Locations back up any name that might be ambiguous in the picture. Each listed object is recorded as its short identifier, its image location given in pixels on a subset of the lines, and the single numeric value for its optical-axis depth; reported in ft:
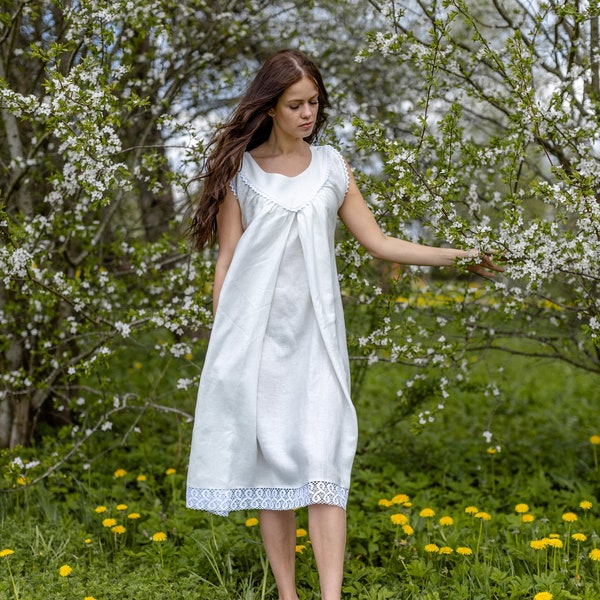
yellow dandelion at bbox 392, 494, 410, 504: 10.88
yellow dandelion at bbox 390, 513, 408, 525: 10.20
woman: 8.57
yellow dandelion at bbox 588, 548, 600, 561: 9.37
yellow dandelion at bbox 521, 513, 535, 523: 10.40
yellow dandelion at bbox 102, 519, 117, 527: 10.85
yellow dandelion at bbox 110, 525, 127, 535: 10.56
